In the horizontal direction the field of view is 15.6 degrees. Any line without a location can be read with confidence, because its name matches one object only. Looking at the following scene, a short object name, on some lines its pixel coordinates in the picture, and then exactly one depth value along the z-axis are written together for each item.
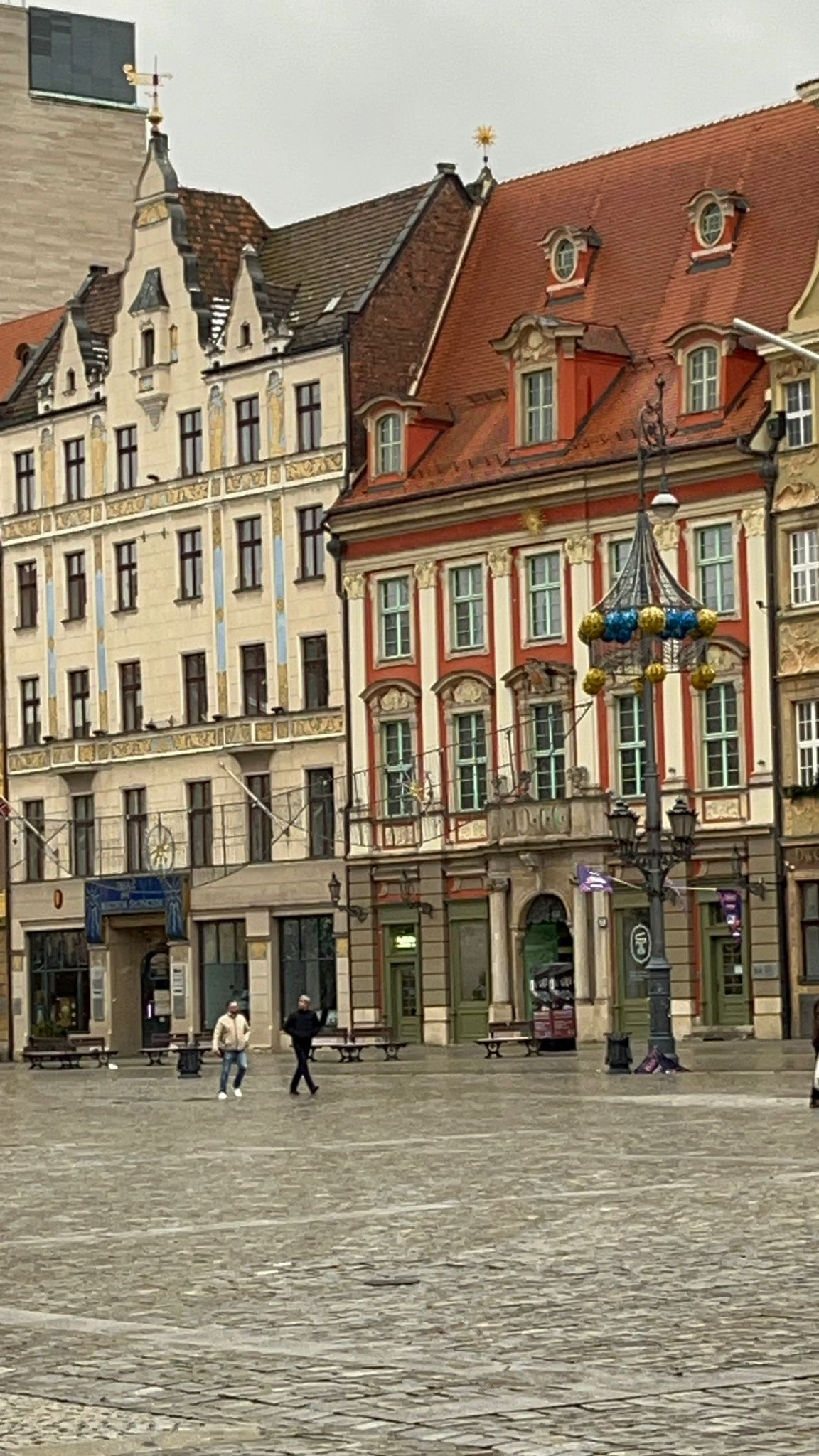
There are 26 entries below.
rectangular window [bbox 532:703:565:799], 62.62
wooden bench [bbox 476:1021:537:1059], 57.31
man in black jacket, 42.84
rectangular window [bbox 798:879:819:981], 57.69
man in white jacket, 43.28
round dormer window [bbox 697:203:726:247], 64.12
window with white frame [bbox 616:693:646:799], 60.97
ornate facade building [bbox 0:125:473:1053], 68.75
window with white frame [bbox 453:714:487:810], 64.50
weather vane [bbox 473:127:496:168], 73.19
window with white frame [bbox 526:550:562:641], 63.16
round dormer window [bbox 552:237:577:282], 67.88
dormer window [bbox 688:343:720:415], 60.72
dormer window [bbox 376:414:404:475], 66.81
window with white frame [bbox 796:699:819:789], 57.84
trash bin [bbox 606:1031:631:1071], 45.78
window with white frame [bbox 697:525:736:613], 59.69
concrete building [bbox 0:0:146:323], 86.81
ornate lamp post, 45.25
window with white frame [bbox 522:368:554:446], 63.88
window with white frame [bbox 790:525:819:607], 57.97
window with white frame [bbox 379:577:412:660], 66.38
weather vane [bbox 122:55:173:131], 75.31
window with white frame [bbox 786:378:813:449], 58.25
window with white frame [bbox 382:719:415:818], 66.00
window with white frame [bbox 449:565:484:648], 64.81
